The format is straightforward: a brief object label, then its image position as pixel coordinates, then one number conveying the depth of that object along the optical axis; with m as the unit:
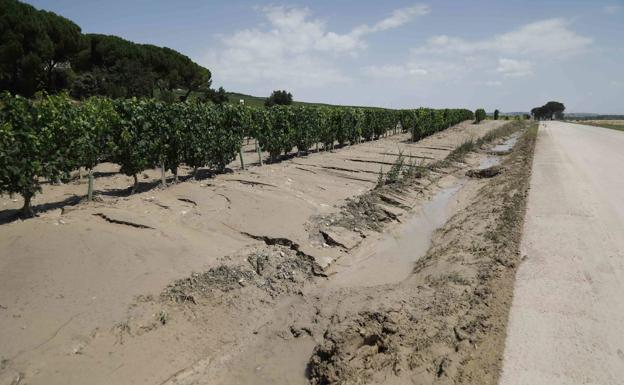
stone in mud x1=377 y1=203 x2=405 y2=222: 10.89
